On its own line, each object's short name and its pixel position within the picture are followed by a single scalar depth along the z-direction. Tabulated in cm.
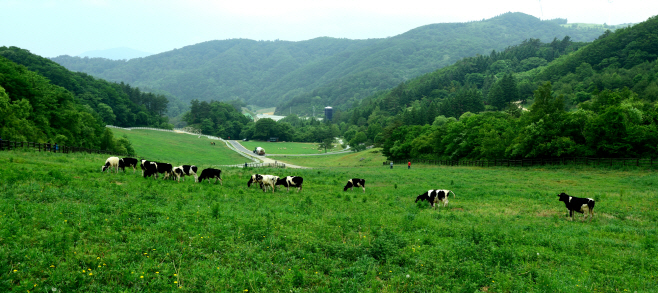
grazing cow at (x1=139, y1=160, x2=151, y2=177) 2317
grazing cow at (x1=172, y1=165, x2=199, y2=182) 2381
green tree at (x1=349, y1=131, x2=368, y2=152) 13762
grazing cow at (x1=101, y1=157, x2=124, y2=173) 2366
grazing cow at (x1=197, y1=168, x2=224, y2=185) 2419
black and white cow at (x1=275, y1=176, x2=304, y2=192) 2377
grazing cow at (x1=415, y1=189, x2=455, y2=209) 2027
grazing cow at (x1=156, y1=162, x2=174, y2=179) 2372
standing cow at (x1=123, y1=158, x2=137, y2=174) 2502
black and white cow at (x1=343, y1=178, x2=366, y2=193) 2679
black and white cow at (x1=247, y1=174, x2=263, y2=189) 2397
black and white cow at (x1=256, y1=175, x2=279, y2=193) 2307
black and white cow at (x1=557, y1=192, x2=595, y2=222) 1688
